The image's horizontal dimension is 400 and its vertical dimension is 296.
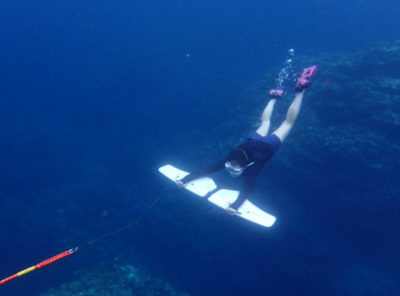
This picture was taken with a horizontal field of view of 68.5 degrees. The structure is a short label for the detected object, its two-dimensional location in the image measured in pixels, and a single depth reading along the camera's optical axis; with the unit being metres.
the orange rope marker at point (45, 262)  3.62
